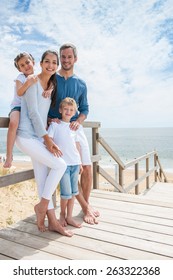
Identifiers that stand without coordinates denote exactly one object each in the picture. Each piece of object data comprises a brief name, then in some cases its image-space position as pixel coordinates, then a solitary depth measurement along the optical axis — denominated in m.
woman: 2.29
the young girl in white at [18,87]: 2.26
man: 2.68
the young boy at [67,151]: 2.58
